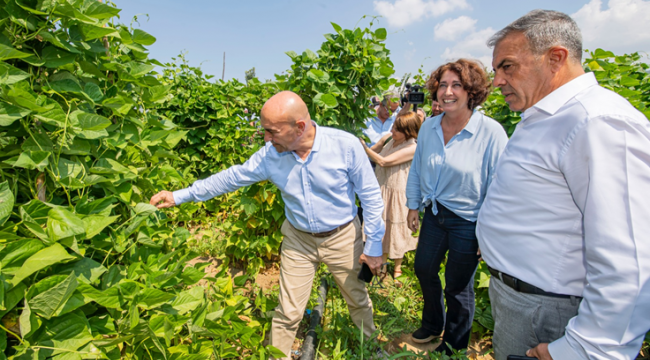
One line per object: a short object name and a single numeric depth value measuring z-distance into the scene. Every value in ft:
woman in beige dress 11.69
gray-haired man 2.94
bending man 6.91
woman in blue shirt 7.13
